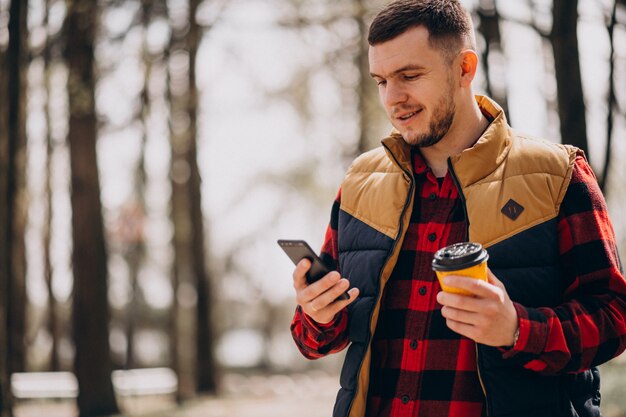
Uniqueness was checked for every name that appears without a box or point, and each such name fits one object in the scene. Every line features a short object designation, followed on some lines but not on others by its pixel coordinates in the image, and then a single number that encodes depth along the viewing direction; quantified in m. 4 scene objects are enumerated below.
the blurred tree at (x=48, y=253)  19.17
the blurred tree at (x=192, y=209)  15.30
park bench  16.41
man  2.34
